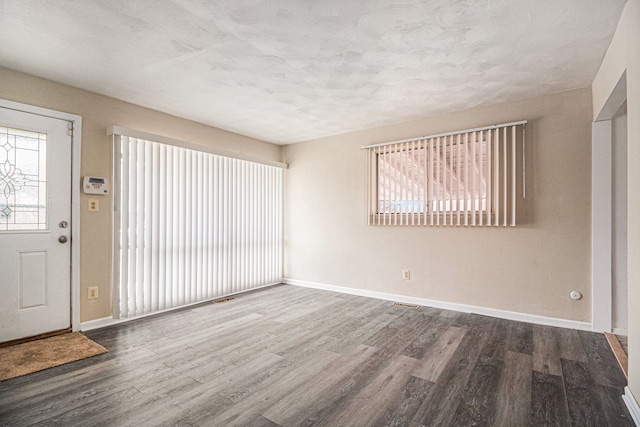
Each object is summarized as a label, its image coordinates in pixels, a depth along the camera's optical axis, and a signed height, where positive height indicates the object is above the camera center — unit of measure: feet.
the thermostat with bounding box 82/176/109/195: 10.63 +1.04
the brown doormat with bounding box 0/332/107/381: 7.81 -3.85
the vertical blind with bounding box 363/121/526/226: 11.84 +1.54
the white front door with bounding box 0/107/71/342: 9.23 -0.31
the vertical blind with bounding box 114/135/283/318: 11.69 -0.48
